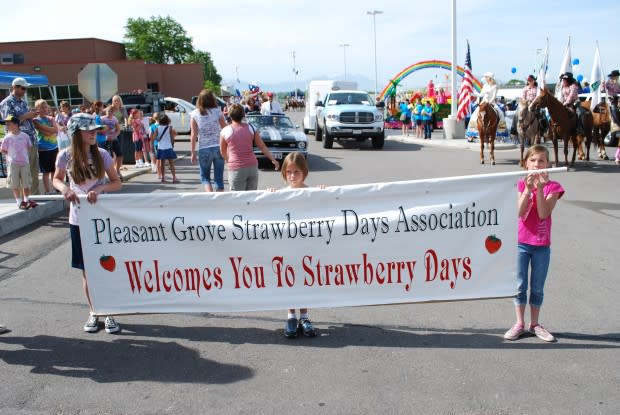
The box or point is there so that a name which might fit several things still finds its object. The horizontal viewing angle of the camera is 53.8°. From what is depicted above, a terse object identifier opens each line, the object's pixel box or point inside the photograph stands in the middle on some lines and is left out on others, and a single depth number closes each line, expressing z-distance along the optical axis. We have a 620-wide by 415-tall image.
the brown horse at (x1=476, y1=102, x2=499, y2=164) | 18.50
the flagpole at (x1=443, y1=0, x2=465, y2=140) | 27.72
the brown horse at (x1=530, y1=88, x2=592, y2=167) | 16.70
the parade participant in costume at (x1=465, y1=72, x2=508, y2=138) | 19.98
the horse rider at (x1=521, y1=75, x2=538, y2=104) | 17.61
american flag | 27.62
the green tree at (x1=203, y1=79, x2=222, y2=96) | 92.88
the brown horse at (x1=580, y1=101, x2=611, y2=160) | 20.11
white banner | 4.93
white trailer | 31.72
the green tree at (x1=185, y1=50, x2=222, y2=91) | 122.68
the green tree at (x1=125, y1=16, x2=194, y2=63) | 107.44
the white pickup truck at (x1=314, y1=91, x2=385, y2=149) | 23.75
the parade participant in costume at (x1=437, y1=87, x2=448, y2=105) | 42.69
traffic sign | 14.77
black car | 17.22
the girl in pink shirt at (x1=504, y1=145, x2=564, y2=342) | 4.70
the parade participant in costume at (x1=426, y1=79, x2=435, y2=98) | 44.31
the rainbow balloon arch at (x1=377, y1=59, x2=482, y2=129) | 39.38
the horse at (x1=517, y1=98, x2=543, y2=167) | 16.89
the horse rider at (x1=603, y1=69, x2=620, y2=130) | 19.14
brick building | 60.28
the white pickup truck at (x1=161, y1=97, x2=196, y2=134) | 29.23
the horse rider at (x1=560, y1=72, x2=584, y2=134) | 17.64
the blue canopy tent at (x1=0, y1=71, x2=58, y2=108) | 23.31
